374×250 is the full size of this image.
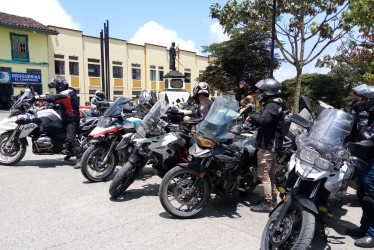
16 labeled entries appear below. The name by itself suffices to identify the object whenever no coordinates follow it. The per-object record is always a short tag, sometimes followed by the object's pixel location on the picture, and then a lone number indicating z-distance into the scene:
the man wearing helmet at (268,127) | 3.80
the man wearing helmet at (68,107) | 6.22
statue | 20.56
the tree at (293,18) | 14.59
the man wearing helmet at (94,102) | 9.68
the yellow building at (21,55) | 28.98
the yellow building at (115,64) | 32.66
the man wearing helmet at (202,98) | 4.74
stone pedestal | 18.20
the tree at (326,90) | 21.39
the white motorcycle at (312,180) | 2.71
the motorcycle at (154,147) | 4.19
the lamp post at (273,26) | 11.17
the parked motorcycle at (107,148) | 5.27
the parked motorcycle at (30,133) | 6.24
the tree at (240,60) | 26.42
